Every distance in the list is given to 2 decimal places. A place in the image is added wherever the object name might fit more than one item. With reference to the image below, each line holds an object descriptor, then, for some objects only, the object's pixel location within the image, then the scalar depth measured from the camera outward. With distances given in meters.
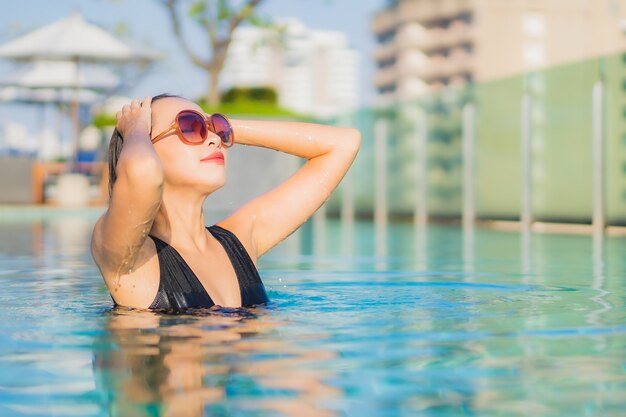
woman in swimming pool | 3.62
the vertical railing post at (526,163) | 15.27
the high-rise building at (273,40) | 27.88
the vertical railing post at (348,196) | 21.22
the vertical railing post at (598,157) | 13.57
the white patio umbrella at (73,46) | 22.36
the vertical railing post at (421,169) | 18.34
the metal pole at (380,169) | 19.92
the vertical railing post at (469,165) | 16.83
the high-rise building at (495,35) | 100.81
